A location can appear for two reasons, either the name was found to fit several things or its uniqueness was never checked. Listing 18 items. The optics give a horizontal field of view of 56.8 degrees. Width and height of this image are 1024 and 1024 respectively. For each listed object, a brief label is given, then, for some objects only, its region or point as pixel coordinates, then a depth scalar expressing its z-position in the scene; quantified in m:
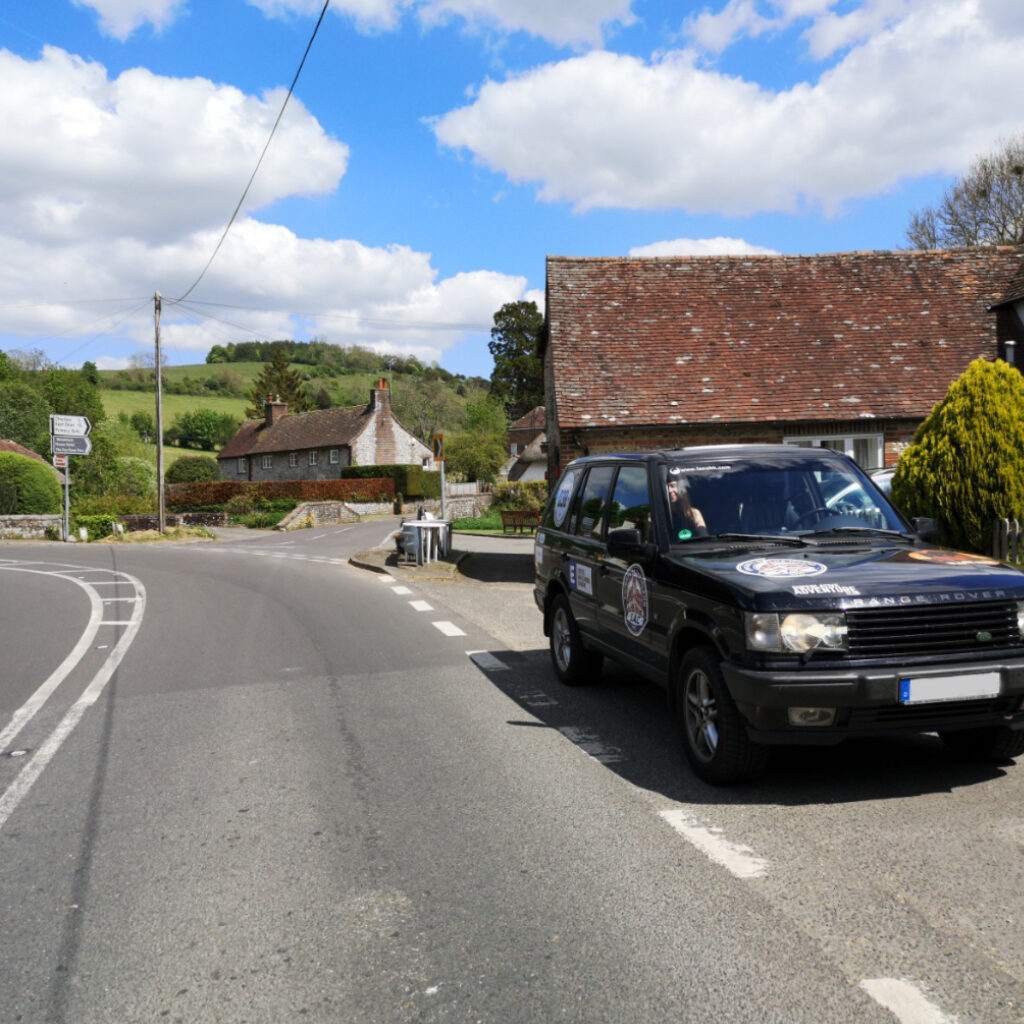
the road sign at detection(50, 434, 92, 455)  37.63
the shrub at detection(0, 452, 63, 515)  37.62
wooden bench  31.25
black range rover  4.56
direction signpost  37.78
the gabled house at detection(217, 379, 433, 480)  69.62
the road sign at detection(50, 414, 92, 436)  38.78
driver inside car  5.86
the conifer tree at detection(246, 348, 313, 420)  94.12
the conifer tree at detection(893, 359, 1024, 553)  11.25
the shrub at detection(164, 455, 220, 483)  72.69
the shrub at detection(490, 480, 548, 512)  43.62
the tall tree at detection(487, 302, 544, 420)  83.94
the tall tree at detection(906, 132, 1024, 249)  36.06
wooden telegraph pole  36.22
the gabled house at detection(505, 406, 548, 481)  69.75
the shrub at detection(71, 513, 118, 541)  35.97
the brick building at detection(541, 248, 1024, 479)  18.02
